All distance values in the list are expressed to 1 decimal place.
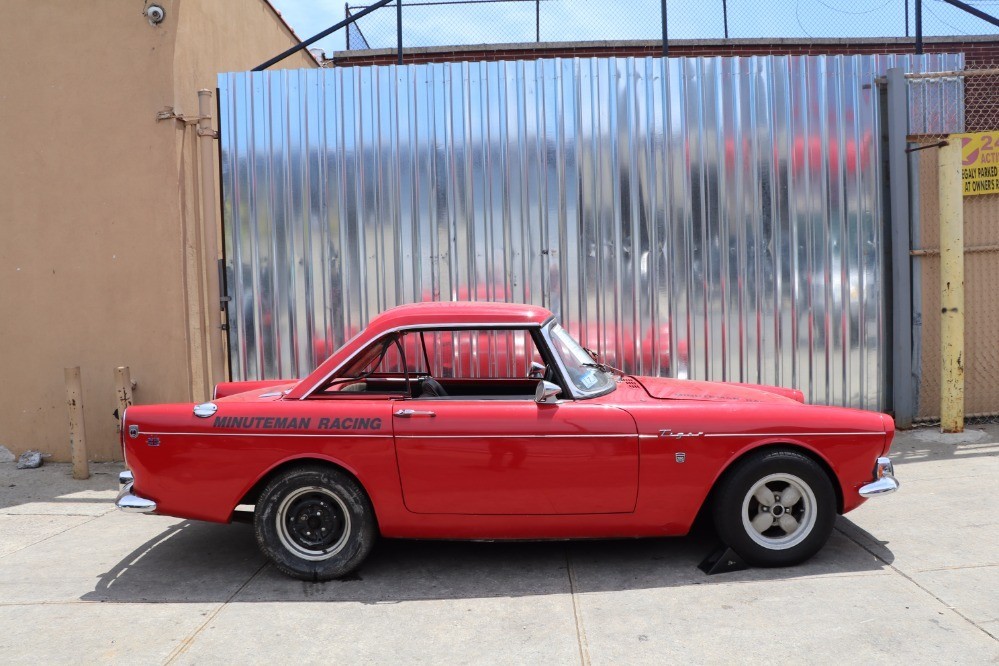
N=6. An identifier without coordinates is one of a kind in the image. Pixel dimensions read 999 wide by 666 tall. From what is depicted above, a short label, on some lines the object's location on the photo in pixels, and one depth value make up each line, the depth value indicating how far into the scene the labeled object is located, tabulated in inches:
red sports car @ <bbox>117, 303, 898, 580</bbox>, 163.3
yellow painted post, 271.7
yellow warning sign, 283.6
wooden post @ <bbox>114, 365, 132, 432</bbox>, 263.4
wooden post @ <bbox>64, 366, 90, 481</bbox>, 258.5
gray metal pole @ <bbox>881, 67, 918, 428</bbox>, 278.8
